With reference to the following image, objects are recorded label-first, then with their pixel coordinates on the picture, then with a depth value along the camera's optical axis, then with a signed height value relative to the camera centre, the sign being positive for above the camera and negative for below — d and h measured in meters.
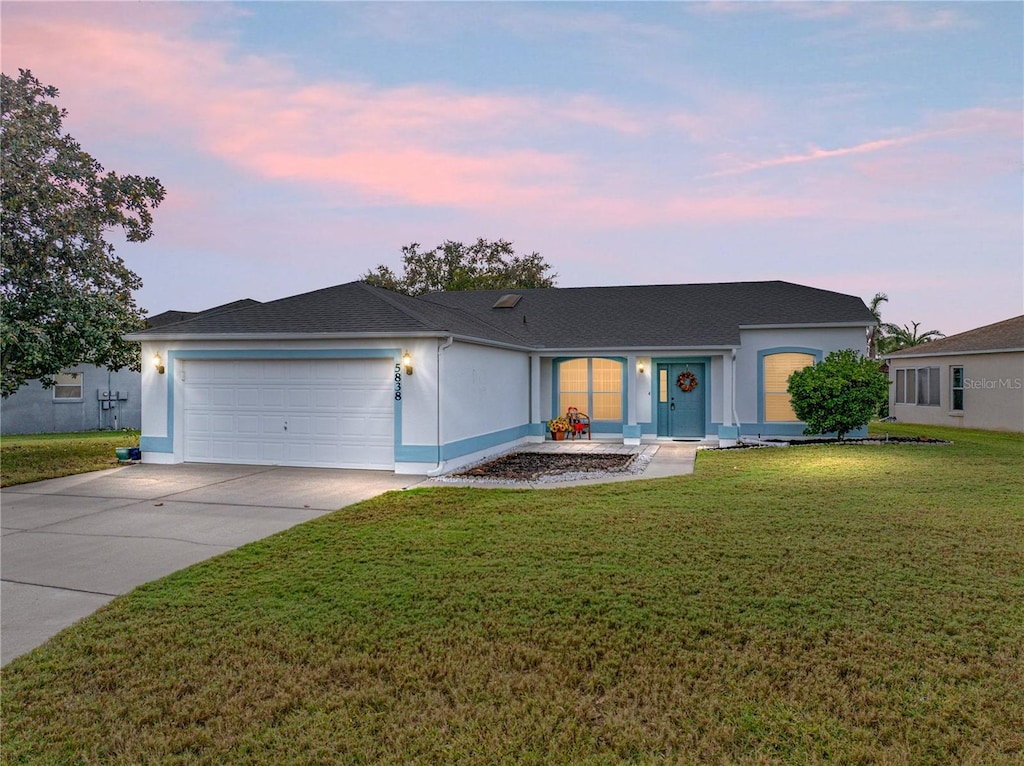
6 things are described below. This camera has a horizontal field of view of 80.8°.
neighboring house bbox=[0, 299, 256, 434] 21.47 -0.42
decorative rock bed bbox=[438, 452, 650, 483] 10.40 -1.49
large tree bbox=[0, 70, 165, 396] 12.44 +3.08
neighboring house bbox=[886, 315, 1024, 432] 18.42 +0.23
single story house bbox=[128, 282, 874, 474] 11.26 +0.44
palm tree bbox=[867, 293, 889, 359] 32.22 +3.31
